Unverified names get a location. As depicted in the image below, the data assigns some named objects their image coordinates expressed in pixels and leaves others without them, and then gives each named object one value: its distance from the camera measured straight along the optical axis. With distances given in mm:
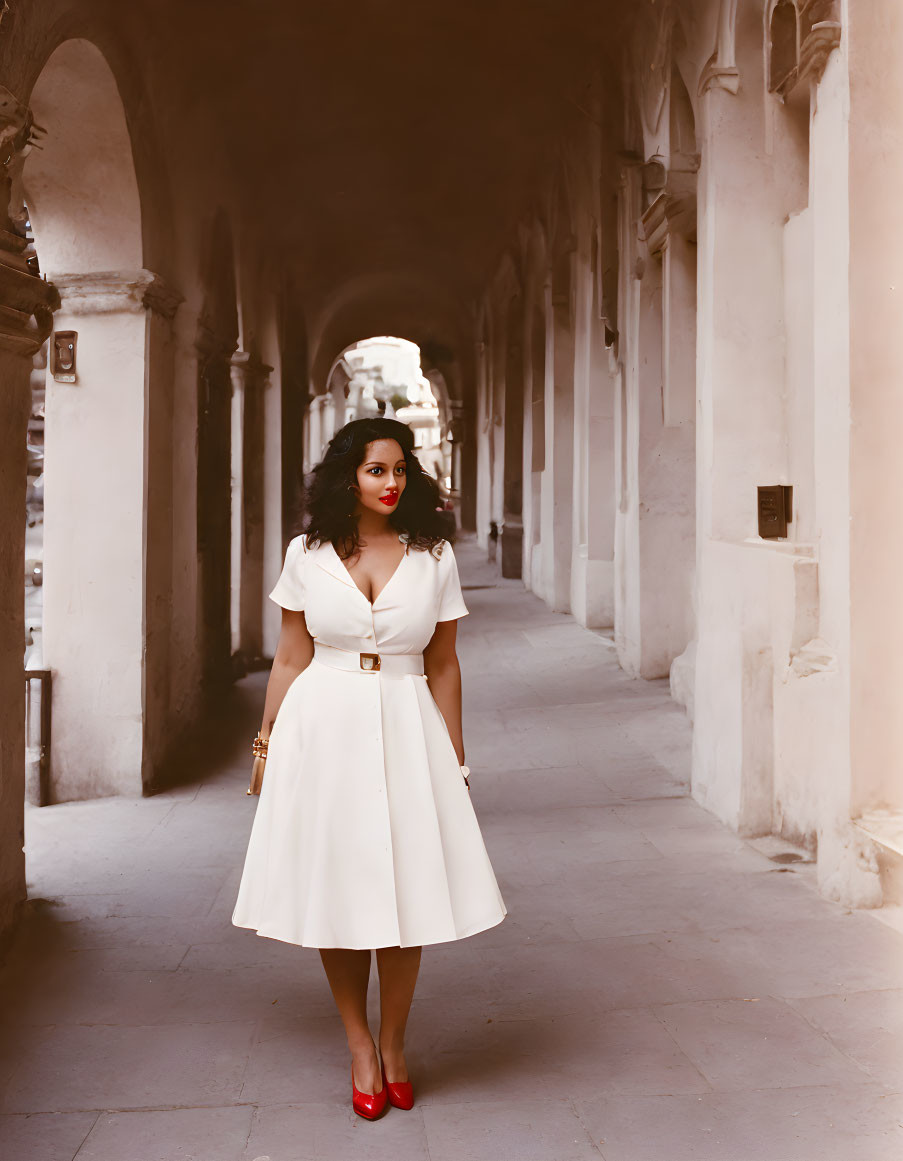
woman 2859
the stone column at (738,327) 5805
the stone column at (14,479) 4102
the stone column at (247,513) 11055
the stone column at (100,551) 6625
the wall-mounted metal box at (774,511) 5598
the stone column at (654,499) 9297
